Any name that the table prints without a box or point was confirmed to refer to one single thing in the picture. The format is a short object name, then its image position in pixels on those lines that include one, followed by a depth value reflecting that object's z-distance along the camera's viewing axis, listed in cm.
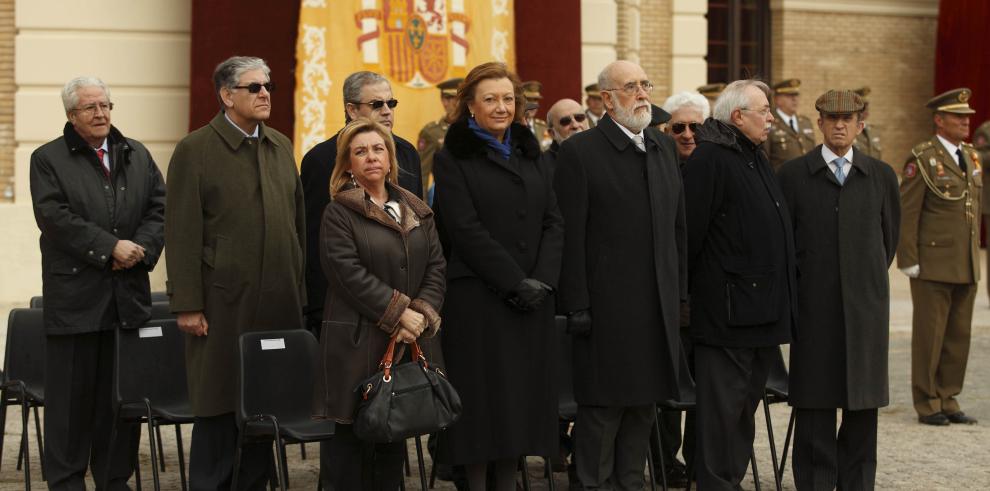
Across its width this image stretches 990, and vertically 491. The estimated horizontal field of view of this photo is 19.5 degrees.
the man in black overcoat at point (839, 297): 1301
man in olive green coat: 1190
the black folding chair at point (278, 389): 1179
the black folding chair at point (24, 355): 1401
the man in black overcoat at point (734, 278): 1238
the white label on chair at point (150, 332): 1299
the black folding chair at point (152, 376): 1258
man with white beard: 1227
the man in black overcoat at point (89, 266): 1269
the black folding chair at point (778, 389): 1376
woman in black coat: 1166
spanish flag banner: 2429
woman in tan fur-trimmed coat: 1090
